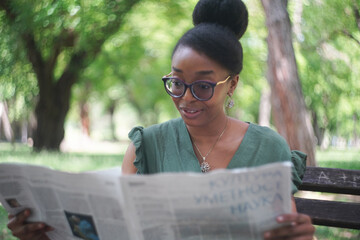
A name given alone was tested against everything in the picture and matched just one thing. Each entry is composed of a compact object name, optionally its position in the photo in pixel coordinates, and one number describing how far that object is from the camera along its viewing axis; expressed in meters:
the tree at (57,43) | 5.00
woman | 1.75
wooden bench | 2.30
